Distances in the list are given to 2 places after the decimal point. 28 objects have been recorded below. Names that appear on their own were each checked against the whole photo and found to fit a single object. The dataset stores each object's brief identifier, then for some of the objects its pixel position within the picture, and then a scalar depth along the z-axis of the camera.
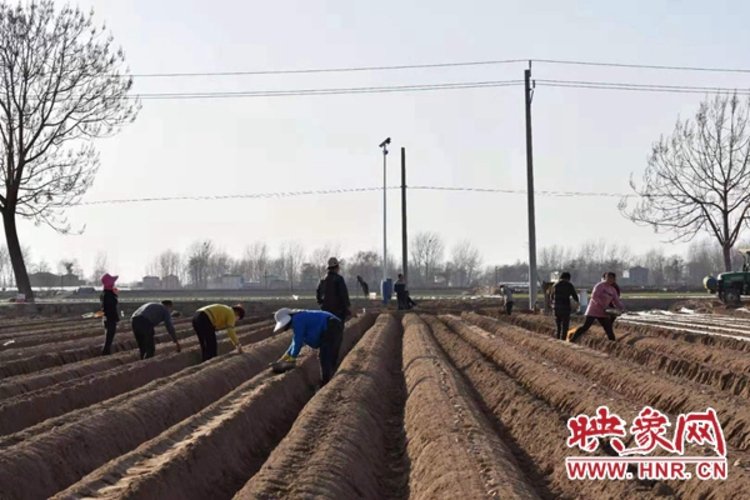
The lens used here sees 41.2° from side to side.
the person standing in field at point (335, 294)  16.16
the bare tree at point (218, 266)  150.00
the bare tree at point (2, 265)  161.11
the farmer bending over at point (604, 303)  18.53
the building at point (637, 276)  131.61
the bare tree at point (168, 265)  155.74
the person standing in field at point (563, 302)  20.00
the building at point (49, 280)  129.88
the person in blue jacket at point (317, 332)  14.05
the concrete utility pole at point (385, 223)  47.84
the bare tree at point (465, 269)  142.44
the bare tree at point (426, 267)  124.29
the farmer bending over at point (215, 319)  16.92
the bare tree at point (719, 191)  49.75
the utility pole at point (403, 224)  48.56
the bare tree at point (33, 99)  41.81
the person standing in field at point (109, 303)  18.52
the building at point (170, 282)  143.88
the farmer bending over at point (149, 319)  17.27
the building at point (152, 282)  141.12
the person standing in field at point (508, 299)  35.66
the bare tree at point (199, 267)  126.06
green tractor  42.12
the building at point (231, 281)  121.59
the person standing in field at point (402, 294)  38.51
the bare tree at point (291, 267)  132.88
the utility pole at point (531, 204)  33.78
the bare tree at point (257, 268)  146.38
